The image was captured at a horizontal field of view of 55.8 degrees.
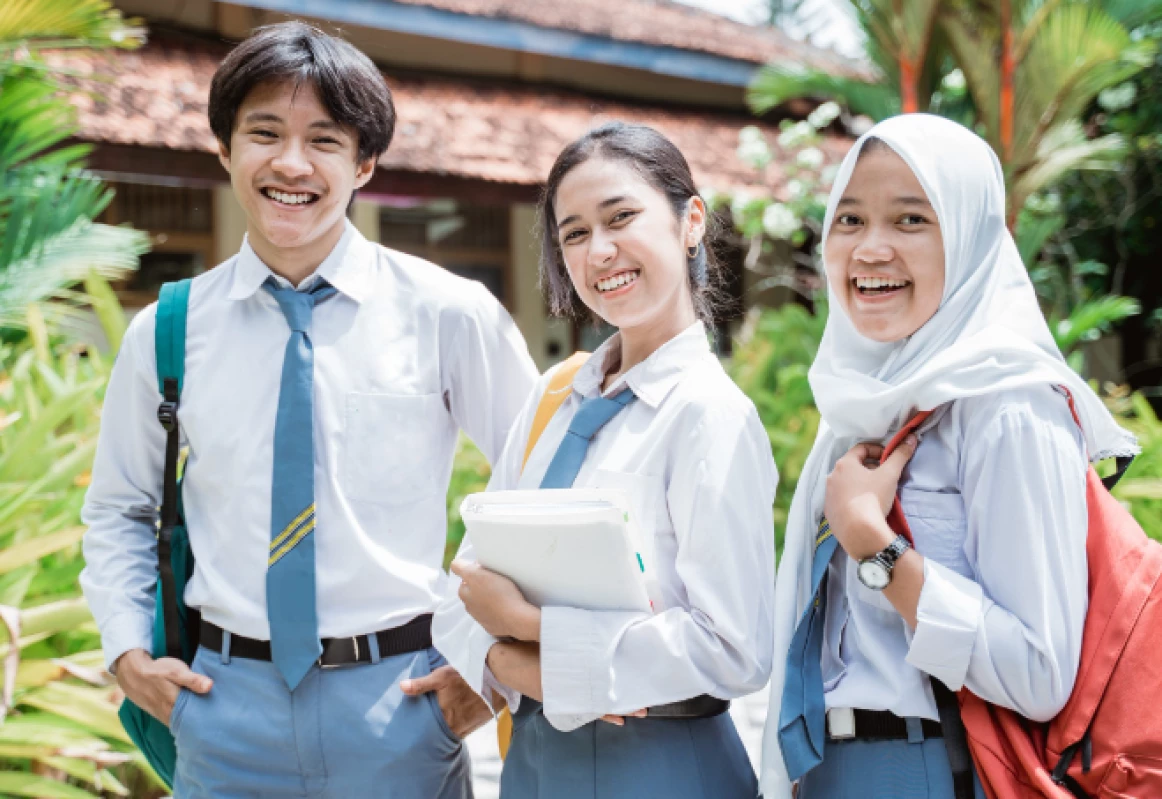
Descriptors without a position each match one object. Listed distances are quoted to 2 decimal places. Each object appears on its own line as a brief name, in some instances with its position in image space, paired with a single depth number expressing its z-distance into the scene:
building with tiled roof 6.86
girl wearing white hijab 1.43
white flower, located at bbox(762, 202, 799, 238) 7.93
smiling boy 1.93
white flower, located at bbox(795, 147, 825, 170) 8.25
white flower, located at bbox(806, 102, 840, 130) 8.31
